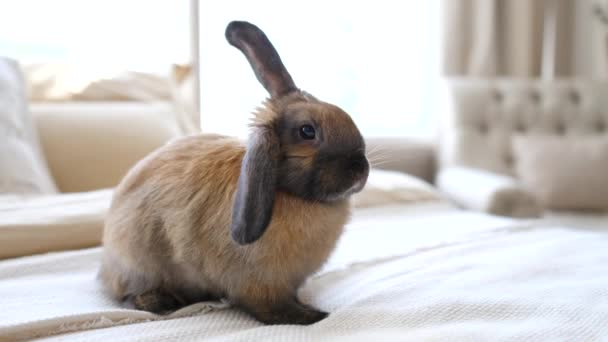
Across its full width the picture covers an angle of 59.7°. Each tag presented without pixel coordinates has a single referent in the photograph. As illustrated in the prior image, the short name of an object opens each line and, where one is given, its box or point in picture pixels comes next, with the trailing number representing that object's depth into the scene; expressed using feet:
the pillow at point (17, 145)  4.61
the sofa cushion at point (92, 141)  5.40
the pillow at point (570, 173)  7.79
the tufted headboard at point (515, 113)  8.86
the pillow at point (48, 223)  3.70
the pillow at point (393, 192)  5.98
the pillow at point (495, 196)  6.59
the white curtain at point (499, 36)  9.73
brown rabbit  2.71
